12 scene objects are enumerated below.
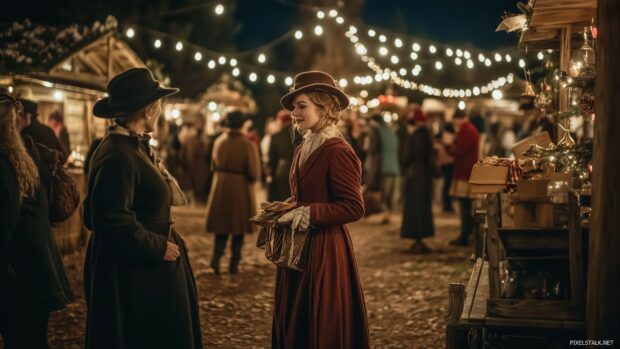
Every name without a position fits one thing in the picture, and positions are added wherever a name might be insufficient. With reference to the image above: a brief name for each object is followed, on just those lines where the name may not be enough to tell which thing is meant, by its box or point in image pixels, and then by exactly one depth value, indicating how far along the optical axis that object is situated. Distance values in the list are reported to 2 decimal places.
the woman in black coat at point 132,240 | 4.41
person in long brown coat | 10.79
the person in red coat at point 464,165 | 13.06
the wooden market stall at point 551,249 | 4.30
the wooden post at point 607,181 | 4.23
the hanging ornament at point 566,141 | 6.33
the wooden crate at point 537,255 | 4.93
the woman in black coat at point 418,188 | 12.84
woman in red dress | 4.96
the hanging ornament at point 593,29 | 6.40
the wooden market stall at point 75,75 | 13.86
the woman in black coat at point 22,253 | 5.31
